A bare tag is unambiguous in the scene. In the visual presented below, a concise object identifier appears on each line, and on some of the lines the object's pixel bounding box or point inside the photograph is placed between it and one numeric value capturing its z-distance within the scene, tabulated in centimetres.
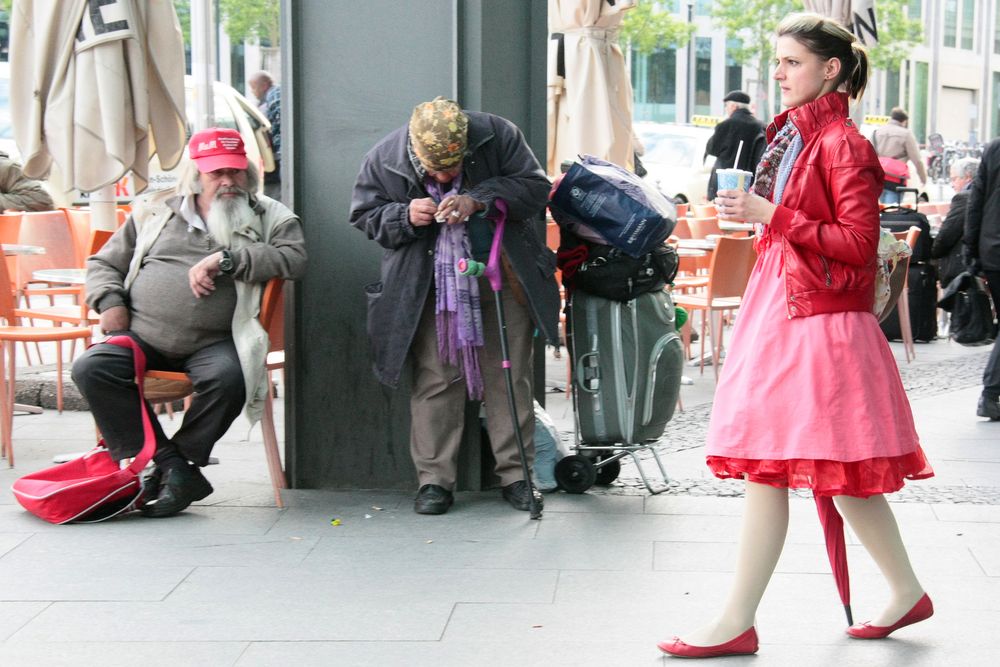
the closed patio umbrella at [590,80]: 1908
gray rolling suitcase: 1141
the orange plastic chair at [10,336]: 1293
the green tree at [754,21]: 8712
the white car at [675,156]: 4503
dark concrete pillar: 1149
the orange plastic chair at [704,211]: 2550
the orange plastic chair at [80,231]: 1802
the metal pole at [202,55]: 1923
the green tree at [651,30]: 8681
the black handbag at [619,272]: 1118
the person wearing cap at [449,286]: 1073
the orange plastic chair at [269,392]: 1137
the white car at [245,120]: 2111
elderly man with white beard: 1112
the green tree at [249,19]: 7106
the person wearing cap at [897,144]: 3359
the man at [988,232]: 1567
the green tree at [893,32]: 8856
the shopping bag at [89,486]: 1085
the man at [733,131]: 2687
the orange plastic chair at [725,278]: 1758
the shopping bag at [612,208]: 1109
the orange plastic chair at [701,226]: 2292
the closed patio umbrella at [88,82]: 1290
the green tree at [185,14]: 6975
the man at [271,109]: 2120
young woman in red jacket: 748
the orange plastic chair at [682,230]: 2360
